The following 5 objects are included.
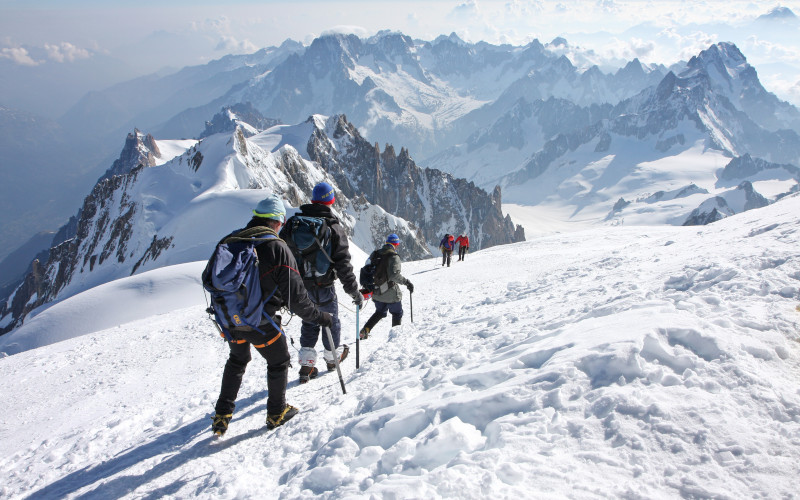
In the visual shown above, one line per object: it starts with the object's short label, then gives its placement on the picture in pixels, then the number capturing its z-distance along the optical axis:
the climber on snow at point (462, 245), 26.17
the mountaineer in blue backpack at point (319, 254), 5.90
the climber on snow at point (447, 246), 23.28
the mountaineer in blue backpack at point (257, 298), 4.35
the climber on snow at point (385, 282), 8.63
